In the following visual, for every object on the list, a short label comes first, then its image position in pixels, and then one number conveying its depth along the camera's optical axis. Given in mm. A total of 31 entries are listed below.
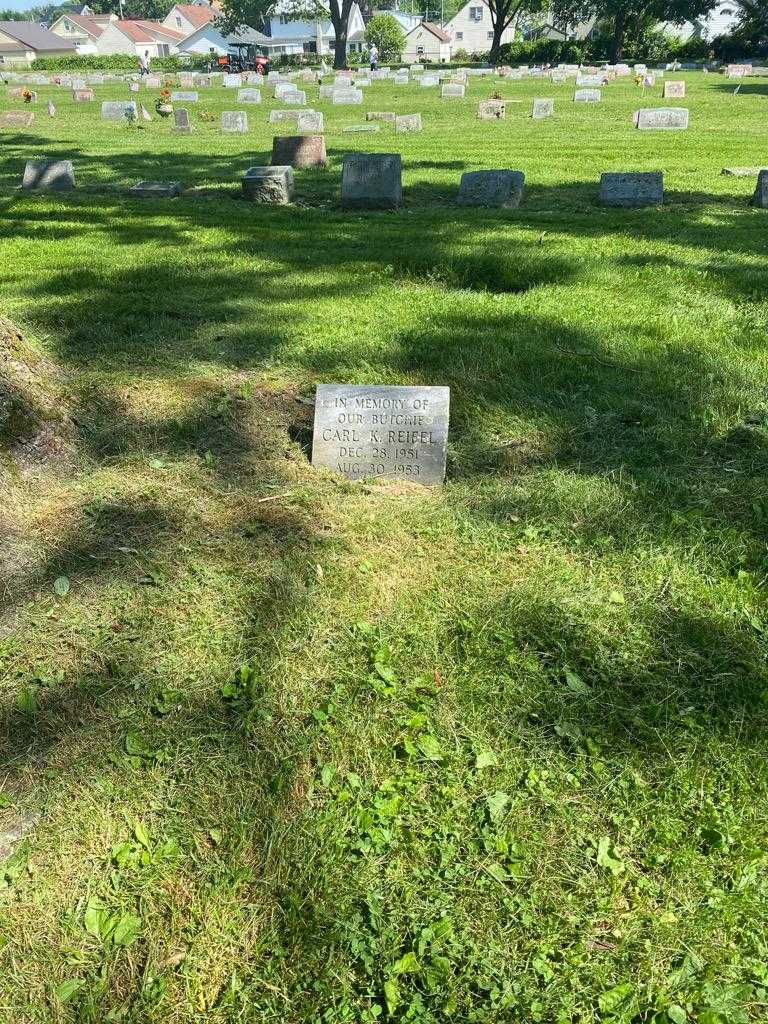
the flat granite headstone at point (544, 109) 22736
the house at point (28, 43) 92125
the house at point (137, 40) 99250
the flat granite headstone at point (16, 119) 22078
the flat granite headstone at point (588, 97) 27297
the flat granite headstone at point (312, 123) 19297
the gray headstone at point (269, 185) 10406
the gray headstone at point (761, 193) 9359
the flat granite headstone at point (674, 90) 27969
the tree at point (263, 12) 78250
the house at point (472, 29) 87938
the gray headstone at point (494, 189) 9773
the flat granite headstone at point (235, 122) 20781
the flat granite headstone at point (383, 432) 3654
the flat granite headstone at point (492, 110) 23203
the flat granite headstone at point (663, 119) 18438
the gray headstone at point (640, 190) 9742
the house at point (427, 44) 87562
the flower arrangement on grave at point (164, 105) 26061
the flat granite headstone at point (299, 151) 13523
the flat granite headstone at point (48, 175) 11688
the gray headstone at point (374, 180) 9883
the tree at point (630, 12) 54688
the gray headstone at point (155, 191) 11055
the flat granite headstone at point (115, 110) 24802
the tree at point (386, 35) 73938
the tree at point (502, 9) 56125
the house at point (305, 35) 100750
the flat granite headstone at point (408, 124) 19547
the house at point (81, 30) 102062
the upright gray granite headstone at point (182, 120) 21469
